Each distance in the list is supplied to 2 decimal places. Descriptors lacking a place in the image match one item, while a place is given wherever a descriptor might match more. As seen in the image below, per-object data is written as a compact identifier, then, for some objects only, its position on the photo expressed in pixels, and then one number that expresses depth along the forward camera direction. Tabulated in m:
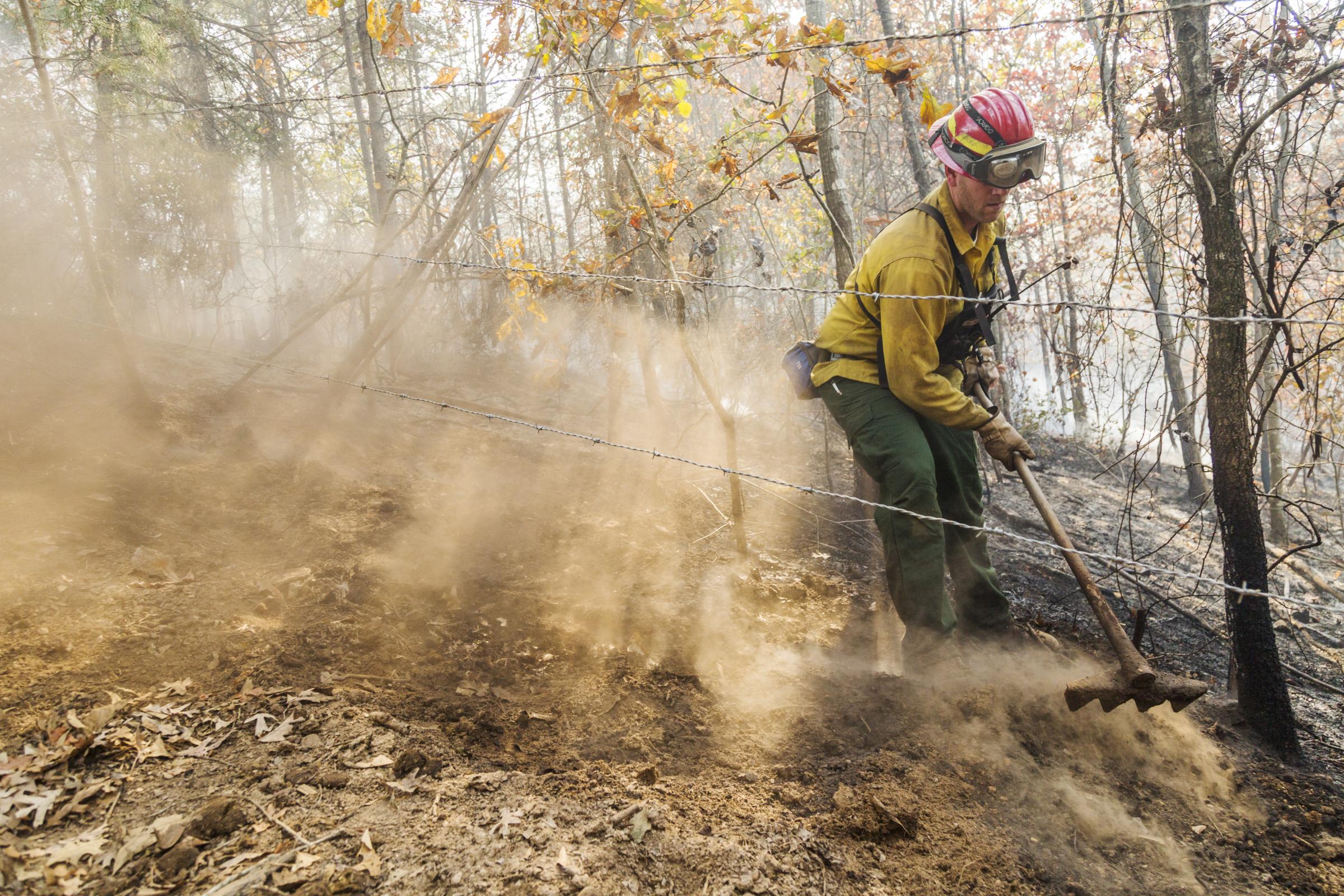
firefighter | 2.99
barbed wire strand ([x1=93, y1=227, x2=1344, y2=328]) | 1.95
